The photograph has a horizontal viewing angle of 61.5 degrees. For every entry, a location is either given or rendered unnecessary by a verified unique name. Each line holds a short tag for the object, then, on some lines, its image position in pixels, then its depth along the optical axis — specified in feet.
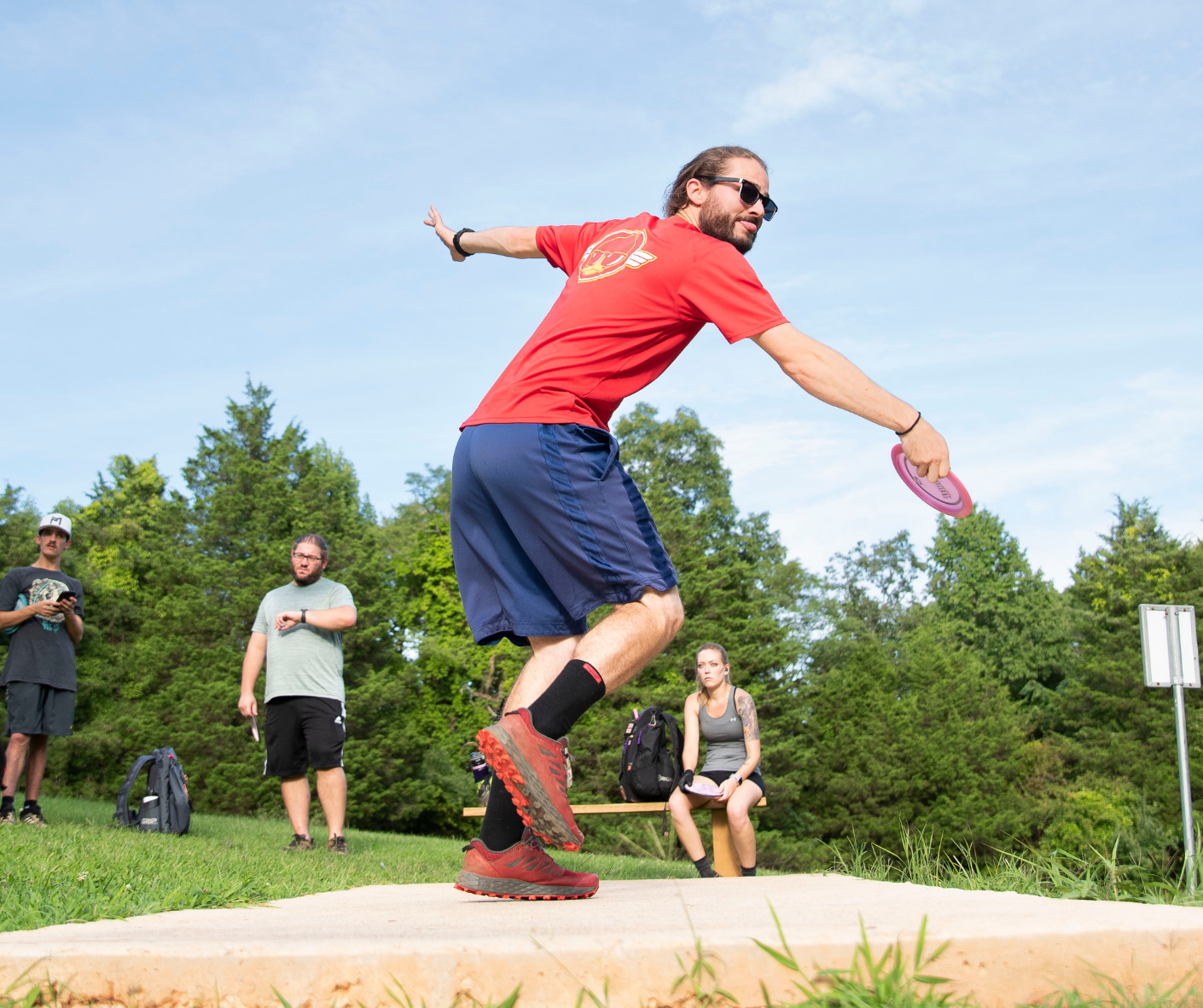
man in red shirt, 9.07
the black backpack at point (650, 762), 23.41
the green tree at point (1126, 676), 114.32
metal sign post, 31.40
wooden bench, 22.56
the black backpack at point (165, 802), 22.48
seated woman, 22.65
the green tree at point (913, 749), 115.44
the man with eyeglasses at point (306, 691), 21.81
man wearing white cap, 22.06
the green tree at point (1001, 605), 152.97
